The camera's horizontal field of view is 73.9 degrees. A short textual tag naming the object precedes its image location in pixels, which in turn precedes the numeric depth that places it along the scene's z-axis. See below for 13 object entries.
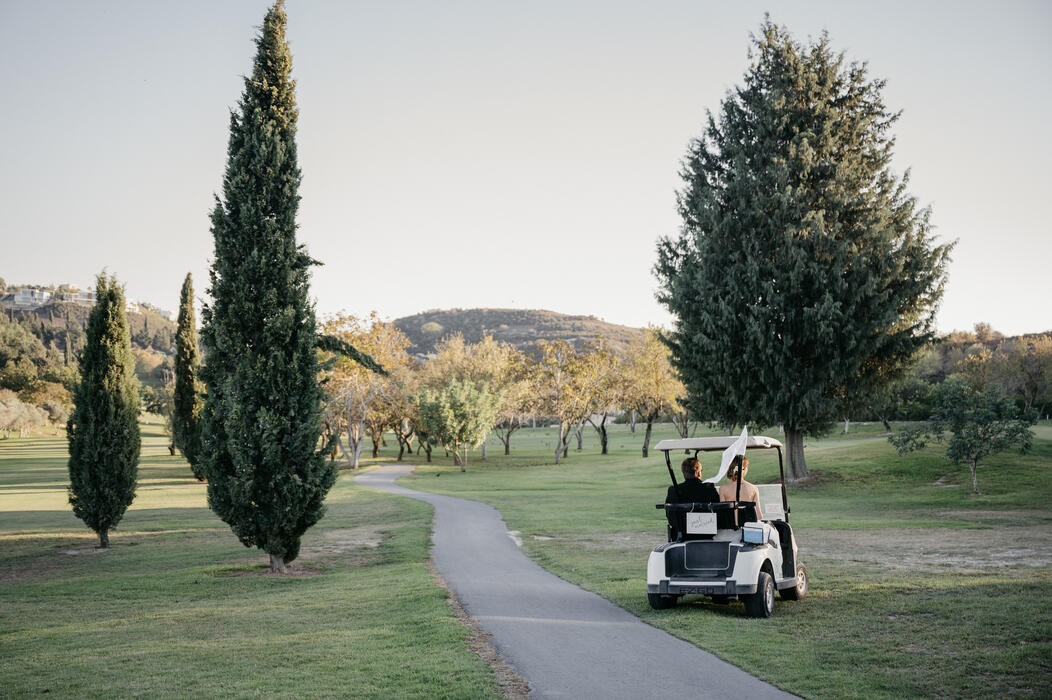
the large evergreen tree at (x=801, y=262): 27.17
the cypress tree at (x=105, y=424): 19.36
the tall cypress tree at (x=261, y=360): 14.20
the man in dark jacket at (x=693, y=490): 9.45
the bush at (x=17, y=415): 78.44
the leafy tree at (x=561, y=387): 54.62
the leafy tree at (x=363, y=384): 48.41
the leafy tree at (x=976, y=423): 23.81
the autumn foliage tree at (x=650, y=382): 54.22
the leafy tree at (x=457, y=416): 48.91
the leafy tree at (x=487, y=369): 60.78
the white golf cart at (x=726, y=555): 8.95
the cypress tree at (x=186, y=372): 43.41
